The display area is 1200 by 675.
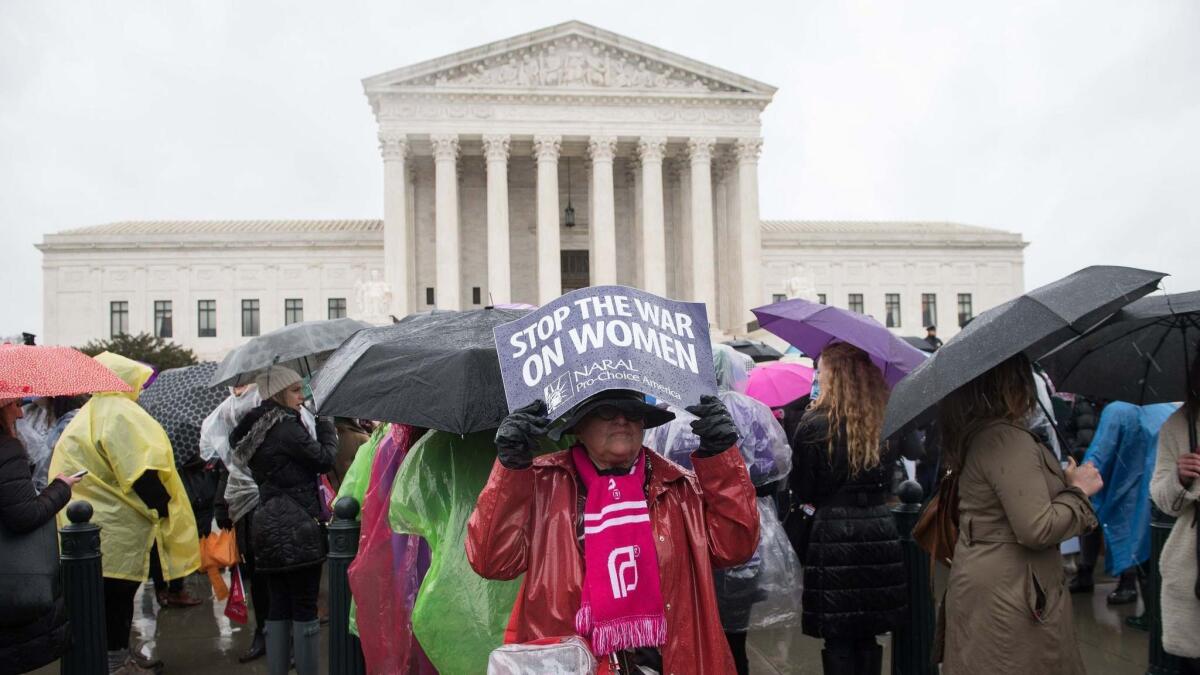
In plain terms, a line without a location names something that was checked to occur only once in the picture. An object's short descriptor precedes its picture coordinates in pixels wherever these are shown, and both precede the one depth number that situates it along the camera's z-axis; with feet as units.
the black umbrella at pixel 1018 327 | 10.54
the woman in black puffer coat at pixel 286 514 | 18.62
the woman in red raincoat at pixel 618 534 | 9.96
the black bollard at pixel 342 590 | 15.28
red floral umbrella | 14.64
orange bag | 23.79
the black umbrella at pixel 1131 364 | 14.49
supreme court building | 135.74
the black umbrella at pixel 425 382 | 12.23
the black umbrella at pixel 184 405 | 29.45
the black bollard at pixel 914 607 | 16.63
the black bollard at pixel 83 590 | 17.21
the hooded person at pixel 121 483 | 20.16
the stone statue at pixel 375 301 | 126.31
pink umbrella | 26.48
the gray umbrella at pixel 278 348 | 21.53
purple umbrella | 16.12
